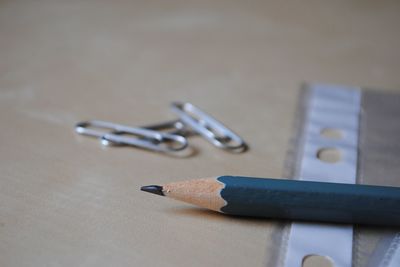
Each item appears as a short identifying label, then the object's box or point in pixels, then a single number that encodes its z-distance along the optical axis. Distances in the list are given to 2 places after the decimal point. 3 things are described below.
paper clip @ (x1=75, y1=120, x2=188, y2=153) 0.16
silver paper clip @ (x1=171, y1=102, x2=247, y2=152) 0.16
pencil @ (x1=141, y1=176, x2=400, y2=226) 0.13
